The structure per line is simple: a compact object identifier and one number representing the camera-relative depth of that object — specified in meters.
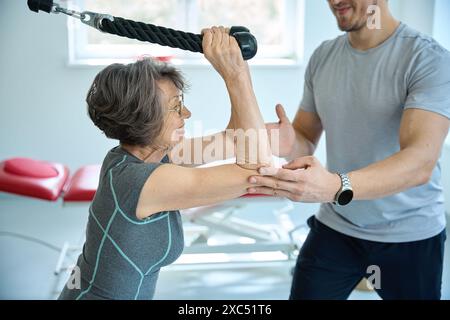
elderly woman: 1.23
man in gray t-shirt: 1.48
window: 4.19
